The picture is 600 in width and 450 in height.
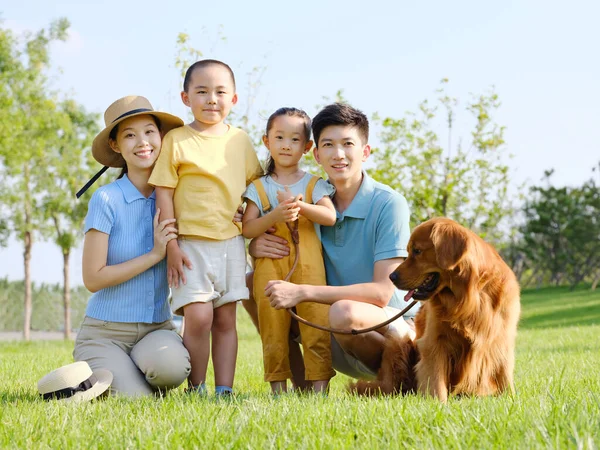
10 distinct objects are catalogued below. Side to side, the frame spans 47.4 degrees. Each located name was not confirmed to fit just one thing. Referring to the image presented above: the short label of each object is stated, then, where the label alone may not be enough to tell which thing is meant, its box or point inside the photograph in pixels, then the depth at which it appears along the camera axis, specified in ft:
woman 14.38
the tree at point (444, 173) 58.49
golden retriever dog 12.23
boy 14.60
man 14.32
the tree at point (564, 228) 151.43
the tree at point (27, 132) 58.39
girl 14.64
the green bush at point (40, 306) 87.51
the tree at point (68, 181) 67.82
